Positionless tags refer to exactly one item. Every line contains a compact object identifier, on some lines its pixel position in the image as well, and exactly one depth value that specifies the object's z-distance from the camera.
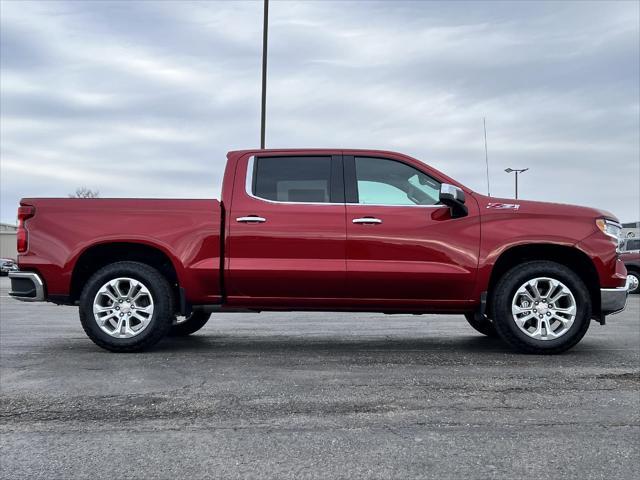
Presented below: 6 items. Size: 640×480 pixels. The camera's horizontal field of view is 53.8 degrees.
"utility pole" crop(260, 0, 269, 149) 18.89
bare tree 54.74
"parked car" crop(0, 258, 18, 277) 34.22
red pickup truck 5.53
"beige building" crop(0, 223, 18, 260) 51.16
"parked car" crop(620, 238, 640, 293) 16.56
